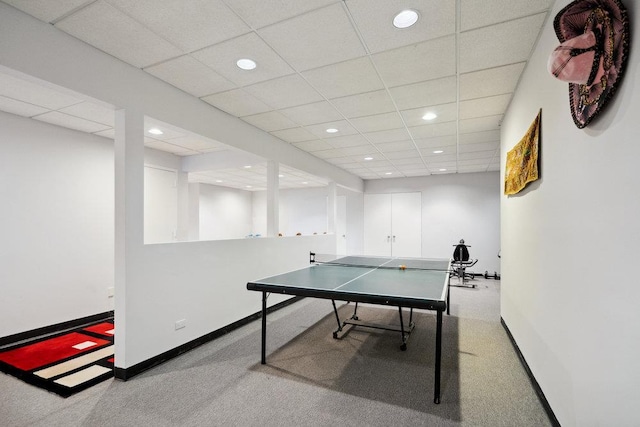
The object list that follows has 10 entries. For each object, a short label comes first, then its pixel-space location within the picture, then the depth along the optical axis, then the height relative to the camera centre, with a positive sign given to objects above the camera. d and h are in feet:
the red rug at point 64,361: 7.95 -4.56
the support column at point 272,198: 14.87 +0.71
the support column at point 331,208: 21.86 +0.33
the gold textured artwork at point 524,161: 7.25 +1.47
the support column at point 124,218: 8.07 -0.16
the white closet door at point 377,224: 28.04 -1.09
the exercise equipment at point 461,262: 21.43 -3.51
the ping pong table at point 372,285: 6.93 -2.04
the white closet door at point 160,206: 16.24 +0.36
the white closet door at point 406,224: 26.94 -1.04
